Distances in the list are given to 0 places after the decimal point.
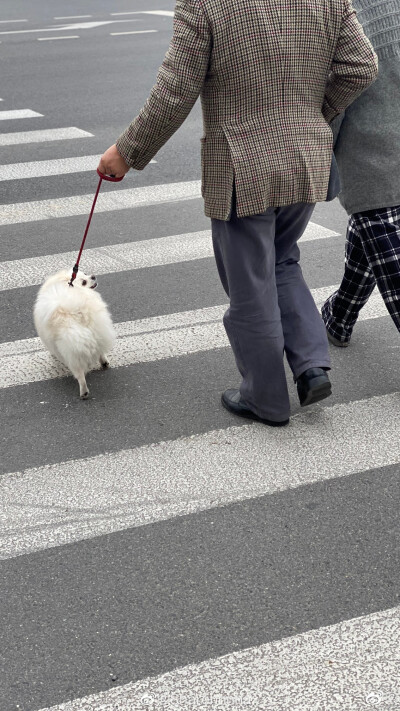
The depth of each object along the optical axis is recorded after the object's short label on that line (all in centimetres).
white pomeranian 432
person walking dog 347
